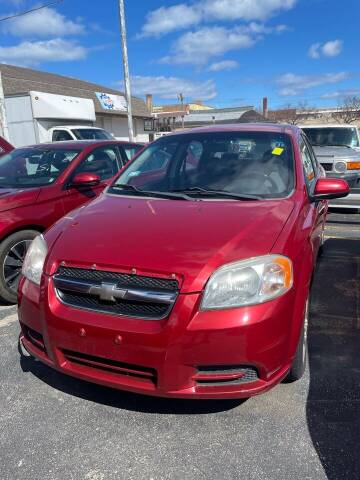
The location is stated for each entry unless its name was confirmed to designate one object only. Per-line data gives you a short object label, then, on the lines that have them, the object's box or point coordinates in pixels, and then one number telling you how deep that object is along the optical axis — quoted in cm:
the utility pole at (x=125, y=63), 1616
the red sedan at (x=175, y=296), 212
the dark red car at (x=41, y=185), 406
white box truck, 1462
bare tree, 4444
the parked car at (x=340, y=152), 708
